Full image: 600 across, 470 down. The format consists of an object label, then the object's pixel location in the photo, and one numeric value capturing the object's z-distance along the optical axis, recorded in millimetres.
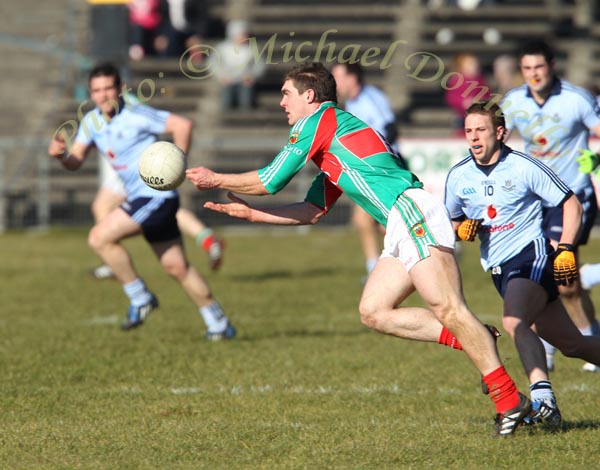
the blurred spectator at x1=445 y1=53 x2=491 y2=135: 21078
